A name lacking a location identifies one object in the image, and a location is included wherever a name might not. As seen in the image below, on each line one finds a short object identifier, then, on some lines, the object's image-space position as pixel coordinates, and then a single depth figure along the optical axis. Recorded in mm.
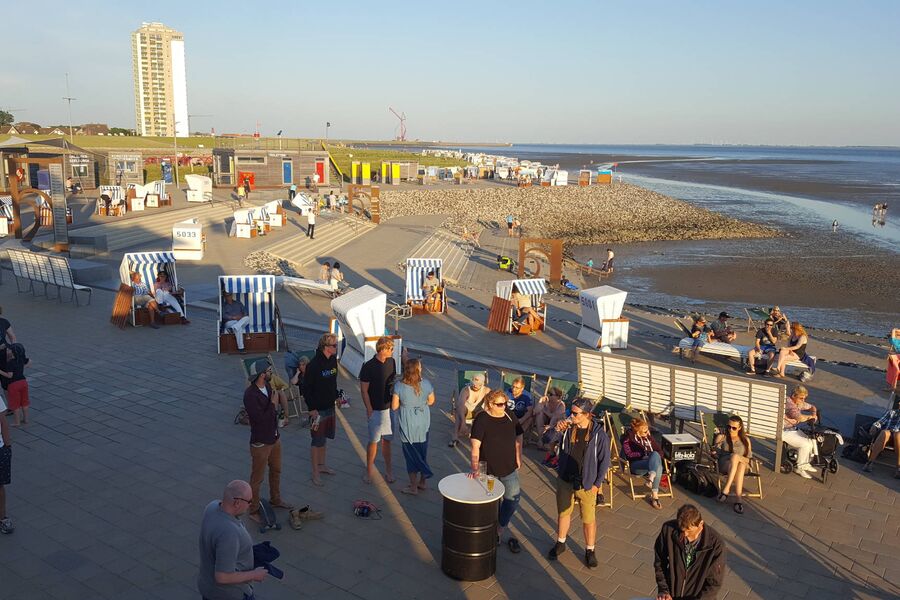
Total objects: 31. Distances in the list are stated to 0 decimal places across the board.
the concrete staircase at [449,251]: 24319
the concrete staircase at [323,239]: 23283
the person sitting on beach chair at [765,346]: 11938
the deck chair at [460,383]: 9031
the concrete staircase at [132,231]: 20558
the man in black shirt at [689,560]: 4047
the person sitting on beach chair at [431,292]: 15828
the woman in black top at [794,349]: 11375
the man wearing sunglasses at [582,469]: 5461
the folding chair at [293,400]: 8898
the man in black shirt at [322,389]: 6672
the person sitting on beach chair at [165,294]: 13312
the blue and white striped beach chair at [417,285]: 16031
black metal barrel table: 5250
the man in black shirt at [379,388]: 6730
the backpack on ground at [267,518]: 6082
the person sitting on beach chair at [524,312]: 14242
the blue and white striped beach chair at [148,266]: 13719
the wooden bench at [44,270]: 14906
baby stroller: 7543
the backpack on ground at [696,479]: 7000
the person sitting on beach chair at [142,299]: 13129
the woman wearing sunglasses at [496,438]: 5594
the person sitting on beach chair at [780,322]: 13328
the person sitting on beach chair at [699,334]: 12554
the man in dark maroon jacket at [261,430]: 5934
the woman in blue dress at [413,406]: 6391
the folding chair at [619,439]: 7066
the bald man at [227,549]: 3940
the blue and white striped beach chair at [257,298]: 12164
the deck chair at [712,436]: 7254
